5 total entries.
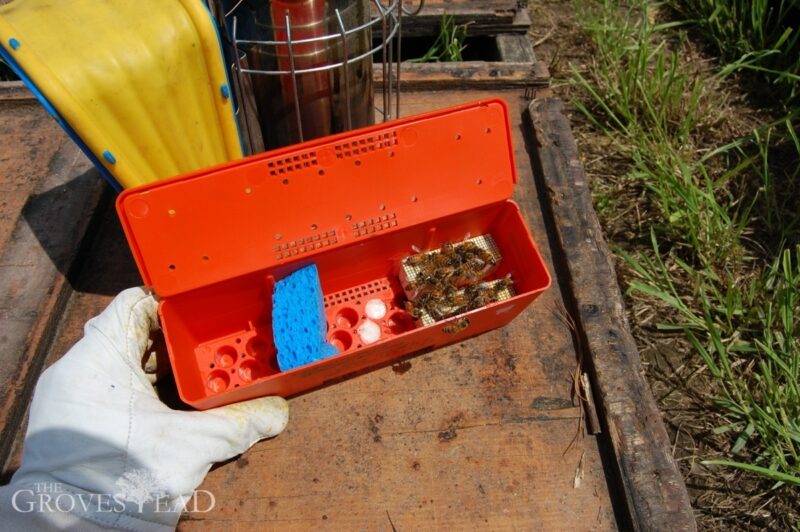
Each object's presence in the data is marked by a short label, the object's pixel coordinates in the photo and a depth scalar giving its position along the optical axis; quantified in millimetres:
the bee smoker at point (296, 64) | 458
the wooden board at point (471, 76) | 642
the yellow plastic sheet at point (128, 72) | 384
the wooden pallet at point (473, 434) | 435
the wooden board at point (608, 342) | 436
